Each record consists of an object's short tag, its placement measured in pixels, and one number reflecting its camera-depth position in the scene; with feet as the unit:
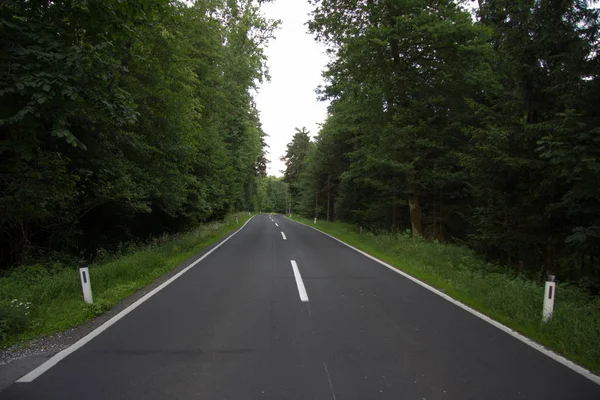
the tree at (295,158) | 211.90
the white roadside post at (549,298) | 16.40
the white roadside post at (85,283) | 19.11
